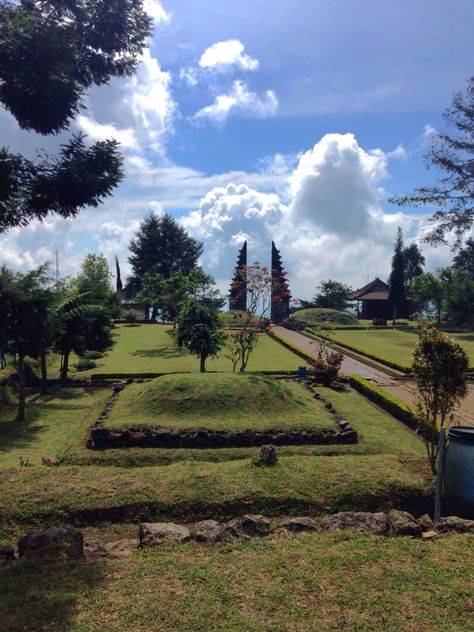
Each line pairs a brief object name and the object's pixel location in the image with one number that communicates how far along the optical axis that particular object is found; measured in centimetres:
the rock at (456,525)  732
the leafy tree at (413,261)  7319
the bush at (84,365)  2569
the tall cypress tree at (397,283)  5522
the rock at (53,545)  648
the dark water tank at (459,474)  854
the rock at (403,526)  725
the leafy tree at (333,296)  6638
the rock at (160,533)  694
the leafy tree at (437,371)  998
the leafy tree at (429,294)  5144
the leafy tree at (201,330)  2142
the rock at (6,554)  640
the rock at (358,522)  737
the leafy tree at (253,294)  2212
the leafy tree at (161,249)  6281
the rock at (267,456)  1000
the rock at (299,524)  746
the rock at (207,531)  704
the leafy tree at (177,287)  3453
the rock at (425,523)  758
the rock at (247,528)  715
